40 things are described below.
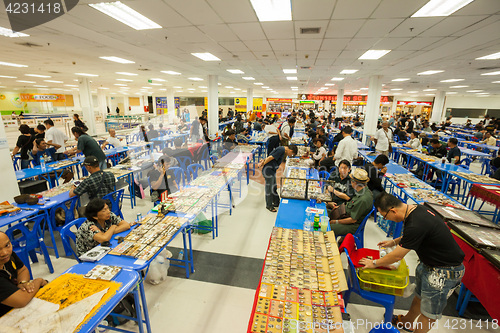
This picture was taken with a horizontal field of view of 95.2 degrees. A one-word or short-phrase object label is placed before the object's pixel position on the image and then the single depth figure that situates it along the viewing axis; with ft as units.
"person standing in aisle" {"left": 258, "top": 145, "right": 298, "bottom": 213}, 16.97
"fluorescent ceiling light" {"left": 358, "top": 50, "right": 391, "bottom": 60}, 20.24
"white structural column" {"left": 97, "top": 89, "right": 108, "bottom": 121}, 77.08
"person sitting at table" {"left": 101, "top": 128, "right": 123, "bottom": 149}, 28.91
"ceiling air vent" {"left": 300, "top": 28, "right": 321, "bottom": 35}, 14.88
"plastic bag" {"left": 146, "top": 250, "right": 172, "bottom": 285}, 10.62
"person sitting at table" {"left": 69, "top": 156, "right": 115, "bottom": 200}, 12.61
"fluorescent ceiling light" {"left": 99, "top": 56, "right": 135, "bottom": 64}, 26.04
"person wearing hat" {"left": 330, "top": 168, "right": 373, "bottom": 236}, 11.22
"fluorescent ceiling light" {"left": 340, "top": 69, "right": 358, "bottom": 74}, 30.53
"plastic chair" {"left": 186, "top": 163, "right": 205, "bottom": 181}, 19.73
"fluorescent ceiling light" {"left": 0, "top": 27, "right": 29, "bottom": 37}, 16.02
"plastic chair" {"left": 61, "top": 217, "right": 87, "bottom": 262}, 8.75
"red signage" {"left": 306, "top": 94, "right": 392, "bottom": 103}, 71.61
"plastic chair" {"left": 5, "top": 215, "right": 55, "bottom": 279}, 10.26
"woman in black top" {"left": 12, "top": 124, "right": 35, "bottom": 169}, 21.91
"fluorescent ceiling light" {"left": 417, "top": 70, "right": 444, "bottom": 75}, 30.12
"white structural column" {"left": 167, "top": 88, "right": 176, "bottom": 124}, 74.23
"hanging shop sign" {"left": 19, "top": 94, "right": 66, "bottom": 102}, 72.00
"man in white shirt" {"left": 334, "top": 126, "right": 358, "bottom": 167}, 18.93
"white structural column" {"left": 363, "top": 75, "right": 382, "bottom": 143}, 35.94
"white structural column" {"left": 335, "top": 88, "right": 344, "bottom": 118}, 63.98
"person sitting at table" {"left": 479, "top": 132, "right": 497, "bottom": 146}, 34.62
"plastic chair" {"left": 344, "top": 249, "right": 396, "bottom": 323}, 7.77
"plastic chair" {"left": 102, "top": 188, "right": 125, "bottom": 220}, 13.86
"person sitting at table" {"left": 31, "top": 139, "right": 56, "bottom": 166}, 23.02
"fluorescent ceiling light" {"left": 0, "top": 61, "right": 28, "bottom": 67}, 29.41
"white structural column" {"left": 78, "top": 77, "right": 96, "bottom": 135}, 45.55
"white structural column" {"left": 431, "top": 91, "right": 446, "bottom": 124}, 62.00
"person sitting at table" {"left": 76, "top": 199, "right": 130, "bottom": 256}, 8.76
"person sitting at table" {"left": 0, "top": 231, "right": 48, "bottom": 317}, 5.87
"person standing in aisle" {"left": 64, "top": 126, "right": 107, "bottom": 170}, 18.60
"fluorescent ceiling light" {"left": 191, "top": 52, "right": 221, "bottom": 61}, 23.04
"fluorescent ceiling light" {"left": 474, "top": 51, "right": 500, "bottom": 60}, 20.55
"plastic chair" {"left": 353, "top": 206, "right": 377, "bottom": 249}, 11.31
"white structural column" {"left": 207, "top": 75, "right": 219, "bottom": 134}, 40.77
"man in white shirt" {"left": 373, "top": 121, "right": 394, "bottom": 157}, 26.66
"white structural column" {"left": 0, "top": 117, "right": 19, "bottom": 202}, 14.60
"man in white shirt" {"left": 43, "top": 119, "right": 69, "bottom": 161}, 24.11
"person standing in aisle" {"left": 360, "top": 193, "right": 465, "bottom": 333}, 7.25
